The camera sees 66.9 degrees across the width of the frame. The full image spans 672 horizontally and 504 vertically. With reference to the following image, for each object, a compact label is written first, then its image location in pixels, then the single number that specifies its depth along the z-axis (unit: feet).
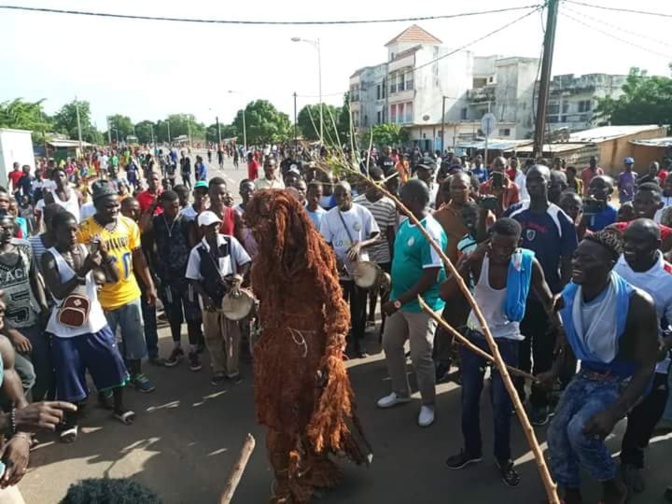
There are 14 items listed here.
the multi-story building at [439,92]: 142.31
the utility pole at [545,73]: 34.99
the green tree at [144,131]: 374.22
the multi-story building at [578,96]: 127.75
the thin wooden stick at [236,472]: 4.25
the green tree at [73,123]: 229.25
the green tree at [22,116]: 109.09
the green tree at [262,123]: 200.54
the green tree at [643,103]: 97.91
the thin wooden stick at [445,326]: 6.38
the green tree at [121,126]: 368.48
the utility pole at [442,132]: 122.93
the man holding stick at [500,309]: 10.43
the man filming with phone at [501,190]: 22.74
